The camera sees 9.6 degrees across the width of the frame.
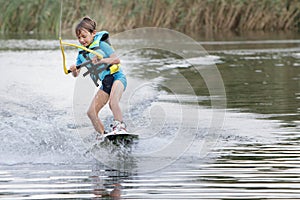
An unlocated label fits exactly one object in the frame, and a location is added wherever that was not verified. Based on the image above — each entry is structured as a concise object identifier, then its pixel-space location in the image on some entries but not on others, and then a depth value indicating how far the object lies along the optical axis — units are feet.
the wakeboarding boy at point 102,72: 62.41
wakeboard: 60.96
